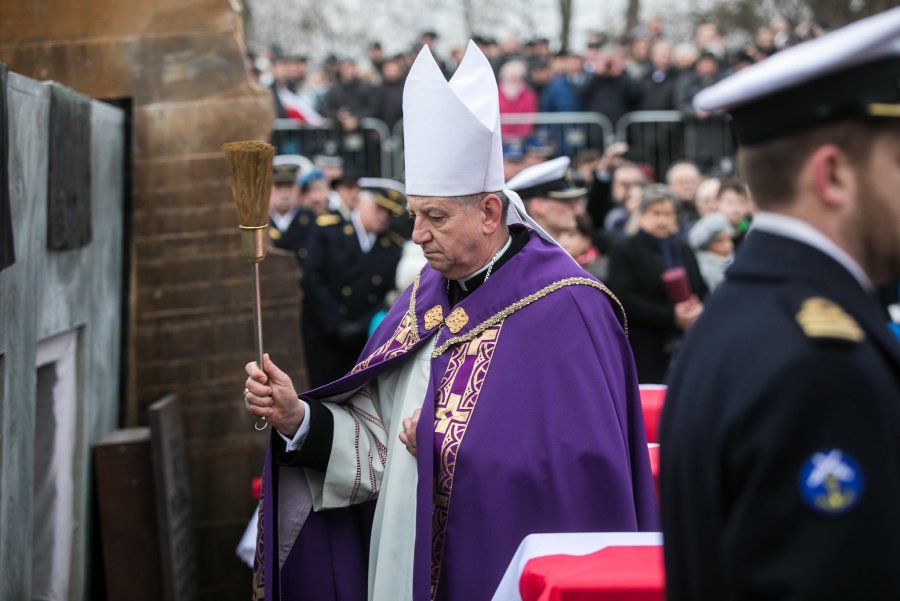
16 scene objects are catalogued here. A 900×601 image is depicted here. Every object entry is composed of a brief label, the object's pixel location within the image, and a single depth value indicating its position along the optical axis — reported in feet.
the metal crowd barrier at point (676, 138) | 44.42
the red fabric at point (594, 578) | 10.05
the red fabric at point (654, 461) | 13.76
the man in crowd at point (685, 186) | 33.01
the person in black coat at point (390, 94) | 46.78
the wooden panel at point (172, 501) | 19.47
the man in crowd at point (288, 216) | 29.85
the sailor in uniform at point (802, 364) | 5.72
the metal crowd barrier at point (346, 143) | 44.32
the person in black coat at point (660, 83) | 45.24
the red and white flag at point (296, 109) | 45.57
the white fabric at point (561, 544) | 10.82
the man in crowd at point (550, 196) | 19.61
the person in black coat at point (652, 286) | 22.72
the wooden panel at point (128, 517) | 19.42
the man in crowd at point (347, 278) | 28.84
